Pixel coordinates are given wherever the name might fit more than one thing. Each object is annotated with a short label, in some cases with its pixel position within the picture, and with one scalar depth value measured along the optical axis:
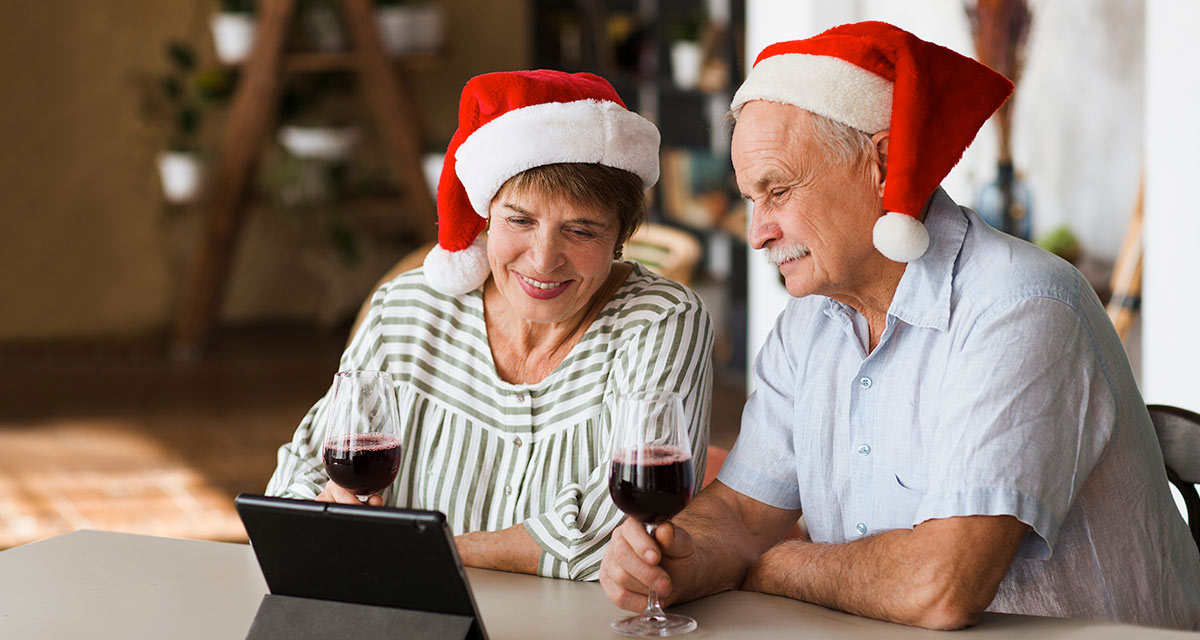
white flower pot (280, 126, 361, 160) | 6.12
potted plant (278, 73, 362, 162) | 6.13
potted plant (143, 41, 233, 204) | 6.07
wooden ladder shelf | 5.63
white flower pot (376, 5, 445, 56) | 5.84
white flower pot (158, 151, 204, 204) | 6.07
